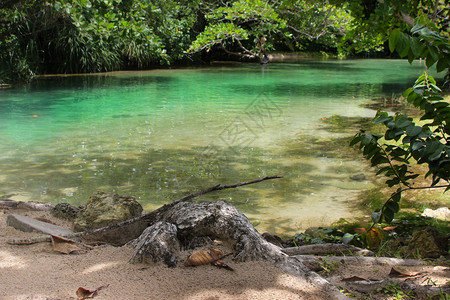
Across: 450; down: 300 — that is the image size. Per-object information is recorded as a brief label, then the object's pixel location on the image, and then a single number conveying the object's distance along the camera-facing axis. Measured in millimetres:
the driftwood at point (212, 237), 2422
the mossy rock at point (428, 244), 3074
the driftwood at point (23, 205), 3906
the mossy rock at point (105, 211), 3273
